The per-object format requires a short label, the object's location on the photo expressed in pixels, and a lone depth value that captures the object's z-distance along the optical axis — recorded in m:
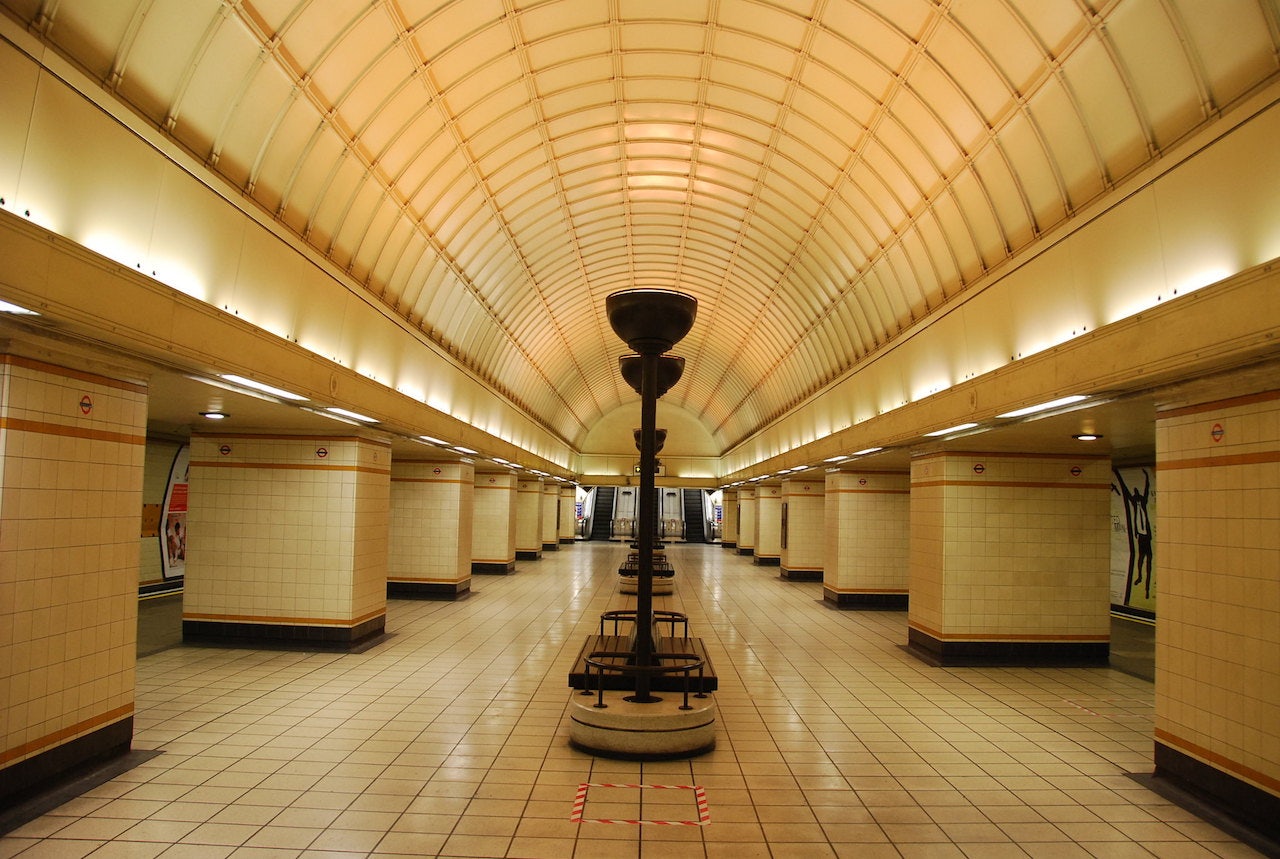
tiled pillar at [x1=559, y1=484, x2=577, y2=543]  40.41
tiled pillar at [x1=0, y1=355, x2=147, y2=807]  5.40
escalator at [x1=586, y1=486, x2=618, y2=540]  48.56
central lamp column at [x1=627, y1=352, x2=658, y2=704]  7.20
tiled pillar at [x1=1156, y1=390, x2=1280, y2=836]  5.55
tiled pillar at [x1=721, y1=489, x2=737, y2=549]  41.25
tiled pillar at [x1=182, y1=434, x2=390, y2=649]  11.48
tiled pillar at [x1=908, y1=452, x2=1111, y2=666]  11.53
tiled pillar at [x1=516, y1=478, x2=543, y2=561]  29.56
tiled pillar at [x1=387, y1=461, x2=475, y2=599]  17.30
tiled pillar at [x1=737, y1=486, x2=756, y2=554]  34.47
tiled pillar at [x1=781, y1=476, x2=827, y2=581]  23.72
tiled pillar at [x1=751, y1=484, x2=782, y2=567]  28.97
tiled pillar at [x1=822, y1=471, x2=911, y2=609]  17.48
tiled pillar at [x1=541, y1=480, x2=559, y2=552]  33.59
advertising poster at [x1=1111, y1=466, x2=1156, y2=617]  15.42
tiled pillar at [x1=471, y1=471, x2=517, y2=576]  23.14
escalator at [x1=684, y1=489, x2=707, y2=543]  47.69
